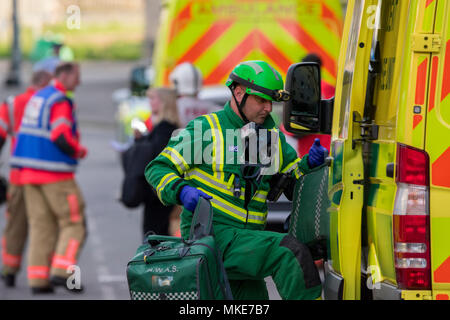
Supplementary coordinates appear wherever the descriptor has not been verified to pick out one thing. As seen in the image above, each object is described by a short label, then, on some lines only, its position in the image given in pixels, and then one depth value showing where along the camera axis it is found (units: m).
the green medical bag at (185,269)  9.09
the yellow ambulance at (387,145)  8.77
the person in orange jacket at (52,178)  17.58
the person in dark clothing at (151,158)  15.23
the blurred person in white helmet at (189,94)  17.27
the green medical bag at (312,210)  10.51
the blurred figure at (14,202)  18.20
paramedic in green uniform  9.66
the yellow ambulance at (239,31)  19.86
